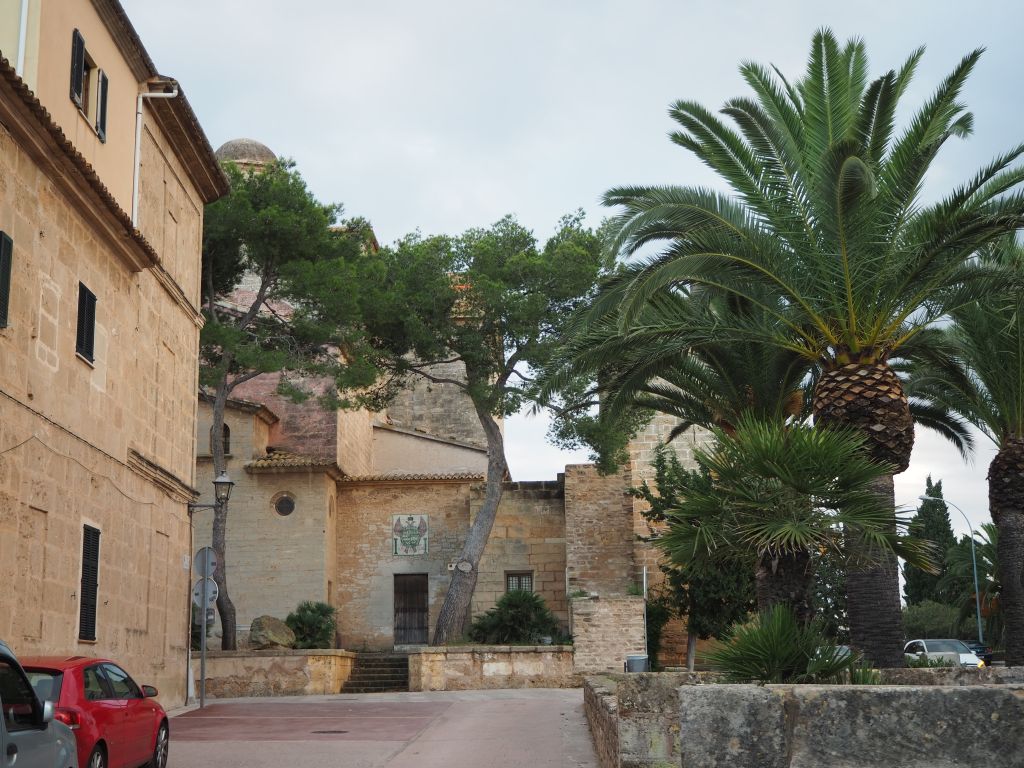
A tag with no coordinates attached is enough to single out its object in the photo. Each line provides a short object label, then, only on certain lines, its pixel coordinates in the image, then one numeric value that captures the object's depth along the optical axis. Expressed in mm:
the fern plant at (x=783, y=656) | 7281
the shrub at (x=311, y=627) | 29016
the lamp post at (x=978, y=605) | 37906
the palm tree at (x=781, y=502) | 10273
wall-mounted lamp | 21688
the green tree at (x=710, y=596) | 25781
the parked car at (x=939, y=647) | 31656
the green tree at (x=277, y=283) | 25922
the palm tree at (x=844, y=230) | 13383
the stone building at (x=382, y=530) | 31156
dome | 42728
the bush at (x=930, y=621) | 48844
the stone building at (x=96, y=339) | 13109
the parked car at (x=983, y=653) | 32262
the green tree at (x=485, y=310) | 28703
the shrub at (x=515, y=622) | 27562
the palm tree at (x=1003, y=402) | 17312
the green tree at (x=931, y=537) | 53156
